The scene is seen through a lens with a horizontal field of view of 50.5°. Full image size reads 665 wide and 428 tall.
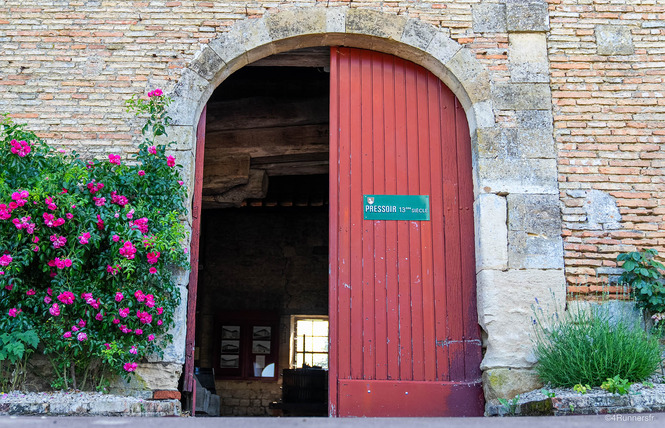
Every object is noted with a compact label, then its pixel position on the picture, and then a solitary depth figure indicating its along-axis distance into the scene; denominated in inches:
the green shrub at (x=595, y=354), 162.2
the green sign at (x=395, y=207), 201.6
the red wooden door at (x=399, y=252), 189.2
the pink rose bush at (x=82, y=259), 169.2
